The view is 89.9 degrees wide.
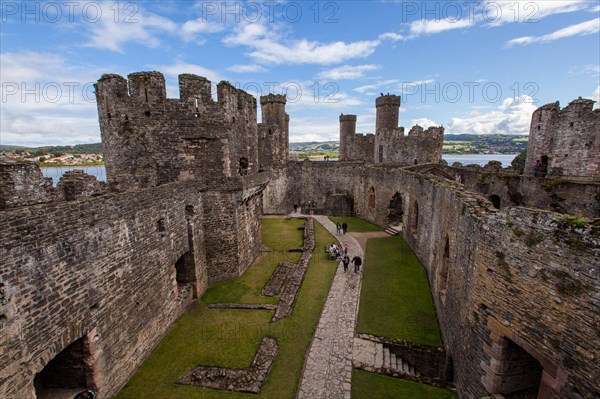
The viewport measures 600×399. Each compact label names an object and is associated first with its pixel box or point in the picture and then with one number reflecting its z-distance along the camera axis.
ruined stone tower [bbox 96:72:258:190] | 12.19
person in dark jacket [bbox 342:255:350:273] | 15.51
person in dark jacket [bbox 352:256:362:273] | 15.48
